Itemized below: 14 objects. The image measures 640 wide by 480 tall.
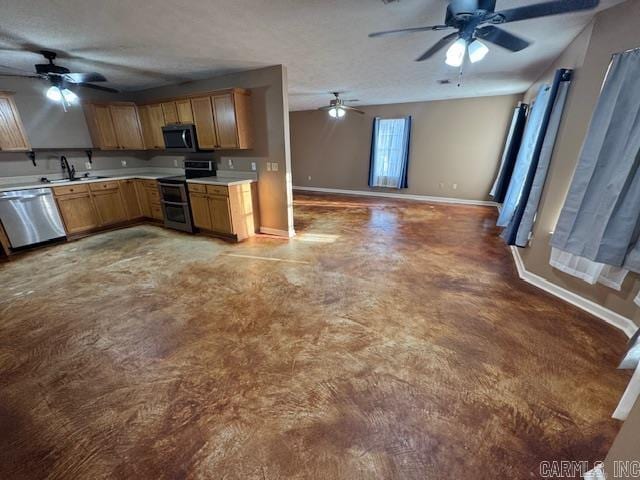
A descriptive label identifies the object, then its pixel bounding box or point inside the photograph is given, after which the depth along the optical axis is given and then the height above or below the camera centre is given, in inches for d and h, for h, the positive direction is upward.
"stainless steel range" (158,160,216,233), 175.8 -26.7
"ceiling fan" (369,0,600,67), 63.1 +33.3
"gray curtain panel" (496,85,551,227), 125.2 -1.0
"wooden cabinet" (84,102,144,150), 185.3 +19.5
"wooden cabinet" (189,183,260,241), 160.4 -33.8
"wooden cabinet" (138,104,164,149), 183.2 +20.0
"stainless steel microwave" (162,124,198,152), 171.9 +10.6
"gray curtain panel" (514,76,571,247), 105.7 -7.0
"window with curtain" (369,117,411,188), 272.1 +0.6
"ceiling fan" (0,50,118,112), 117.7 +34.4
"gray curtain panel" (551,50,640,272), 78.3 -7.3
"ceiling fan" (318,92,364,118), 227.9 +38.9
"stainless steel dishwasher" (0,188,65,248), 142.1 -34.2
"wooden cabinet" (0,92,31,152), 147.3 +14.6
